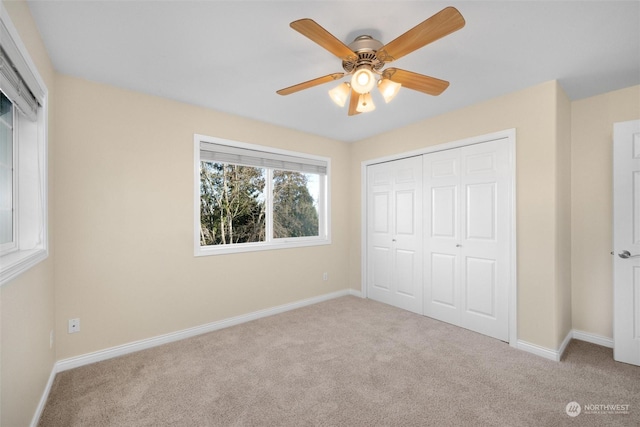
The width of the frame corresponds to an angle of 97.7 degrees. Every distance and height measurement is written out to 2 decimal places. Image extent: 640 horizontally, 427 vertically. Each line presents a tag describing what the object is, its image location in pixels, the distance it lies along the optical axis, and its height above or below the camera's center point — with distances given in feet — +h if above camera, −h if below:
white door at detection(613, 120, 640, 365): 7.48 -0.89
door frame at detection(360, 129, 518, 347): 8.50 -0.11
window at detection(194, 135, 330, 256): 10.12 +0.60
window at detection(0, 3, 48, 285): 4.45 +1.12
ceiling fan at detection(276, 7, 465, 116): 4.34 +2.89
